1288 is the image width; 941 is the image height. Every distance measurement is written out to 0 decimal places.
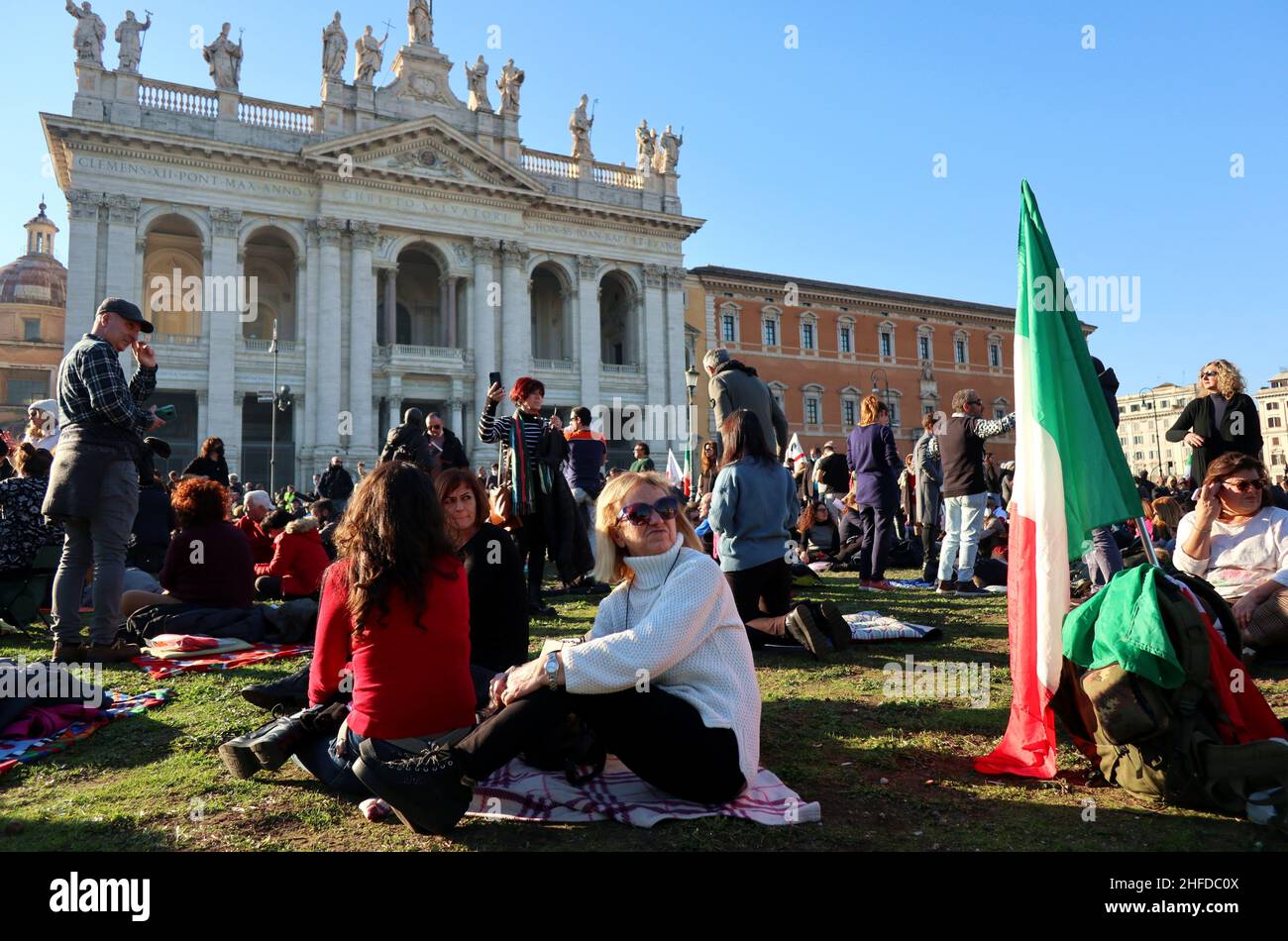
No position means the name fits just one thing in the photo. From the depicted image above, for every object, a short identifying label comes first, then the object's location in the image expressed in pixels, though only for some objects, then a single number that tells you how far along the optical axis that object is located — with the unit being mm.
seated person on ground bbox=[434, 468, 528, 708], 3938
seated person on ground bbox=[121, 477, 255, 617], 6250
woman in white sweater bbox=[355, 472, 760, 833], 2656
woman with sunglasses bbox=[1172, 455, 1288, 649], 4648
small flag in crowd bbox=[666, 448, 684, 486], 18109
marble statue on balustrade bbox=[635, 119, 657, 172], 37531
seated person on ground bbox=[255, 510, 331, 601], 7887
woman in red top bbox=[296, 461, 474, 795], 2838
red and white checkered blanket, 2828
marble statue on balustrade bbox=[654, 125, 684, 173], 37500
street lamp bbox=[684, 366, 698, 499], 19172
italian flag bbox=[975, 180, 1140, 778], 3309
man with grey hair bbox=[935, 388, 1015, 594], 7973
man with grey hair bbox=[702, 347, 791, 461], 6984
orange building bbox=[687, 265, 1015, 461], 44531
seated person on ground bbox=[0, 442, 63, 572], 6410
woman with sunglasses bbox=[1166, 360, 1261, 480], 6418
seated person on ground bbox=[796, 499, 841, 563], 11898
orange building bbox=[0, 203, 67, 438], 44125
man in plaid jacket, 5246
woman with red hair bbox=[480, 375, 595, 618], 7523
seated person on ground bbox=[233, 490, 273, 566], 9367
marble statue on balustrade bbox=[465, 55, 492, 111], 34125
